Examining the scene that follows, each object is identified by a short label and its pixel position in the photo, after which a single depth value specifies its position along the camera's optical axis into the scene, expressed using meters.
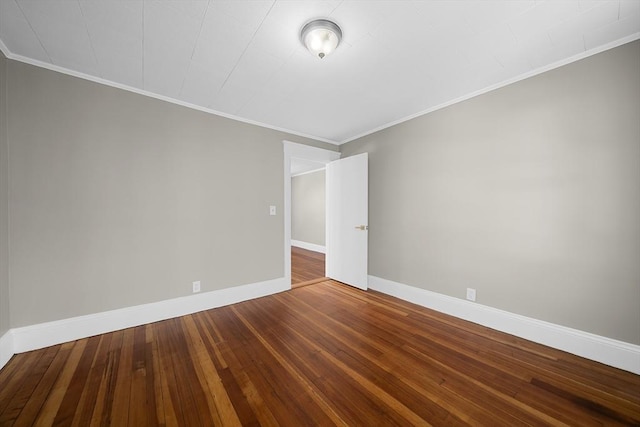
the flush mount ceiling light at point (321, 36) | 1.54
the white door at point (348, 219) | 3.53
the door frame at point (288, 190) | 3.46
